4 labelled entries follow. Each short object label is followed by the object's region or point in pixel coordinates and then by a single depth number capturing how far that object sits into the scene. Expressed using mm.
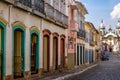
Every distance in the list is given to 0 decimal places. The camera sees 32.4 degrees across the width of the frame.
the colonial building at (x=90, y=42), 30109
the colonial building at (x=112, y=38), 86231
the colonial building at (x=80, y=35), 23471
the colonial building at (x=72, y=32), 19665
